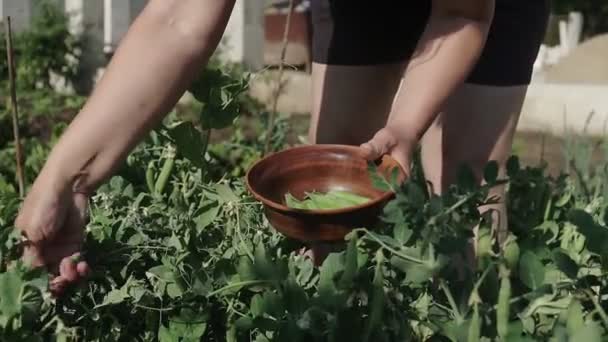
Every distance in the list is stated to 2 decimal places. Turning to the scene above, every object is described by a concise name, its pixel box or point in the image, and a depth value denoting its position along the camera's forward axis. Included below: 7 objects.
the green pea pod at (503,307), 0.86
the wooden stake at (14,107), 1.70
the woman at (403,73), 1.76
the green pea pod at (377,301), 0.95
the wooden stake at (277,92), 1.90
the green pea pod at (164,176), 1.81
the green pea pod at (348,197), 1.32
